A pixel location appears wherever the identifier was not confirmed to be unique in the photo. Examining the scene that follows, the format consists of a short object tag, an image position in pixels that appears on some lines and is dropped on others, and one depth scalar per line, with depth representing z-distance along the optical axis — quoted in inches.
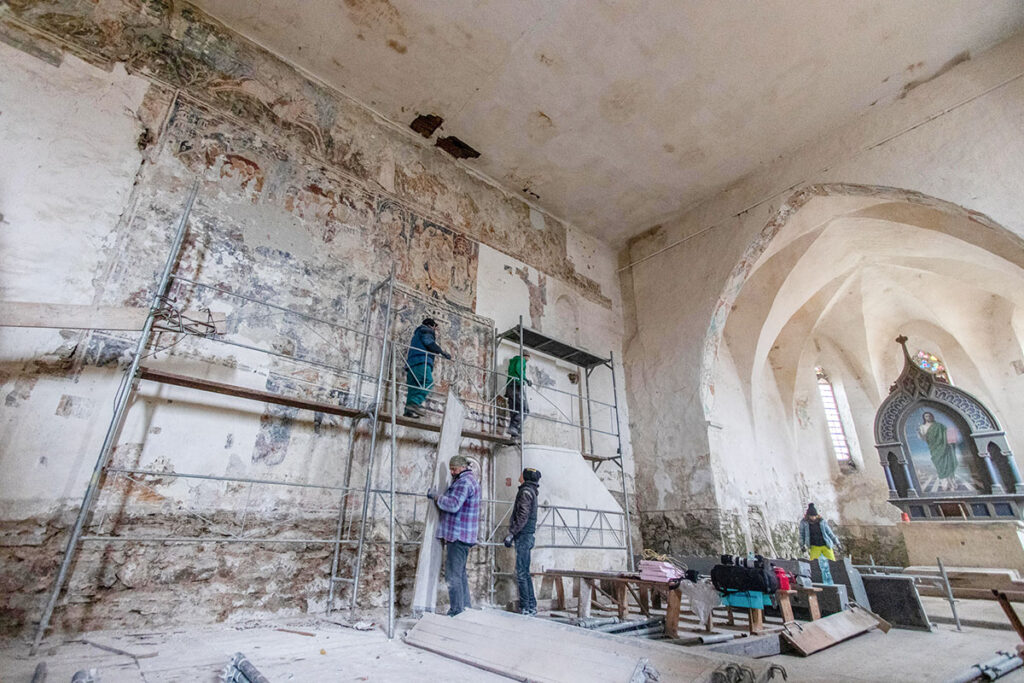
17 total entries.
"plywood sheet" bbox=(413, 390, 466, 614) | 171.2
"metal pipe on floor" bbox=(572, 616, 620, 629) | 169.6
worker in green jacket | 259.8
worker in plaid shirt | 165.5
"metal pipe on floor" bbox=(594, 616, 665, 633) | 167.3
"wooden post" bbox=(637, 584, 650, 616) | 204.1
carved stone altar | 387.2
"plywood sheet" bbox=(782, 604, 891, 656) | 168.9
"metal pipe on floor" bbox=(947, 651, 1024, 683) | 136.5
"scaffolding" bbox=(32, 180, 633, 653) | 157.2
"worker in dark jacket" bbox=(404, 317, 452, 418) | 227.1
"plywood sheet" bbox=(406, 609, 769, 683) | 97.4
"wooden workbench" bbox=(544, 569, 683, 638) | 164.2
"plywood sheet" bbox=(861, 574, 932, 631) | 219.3
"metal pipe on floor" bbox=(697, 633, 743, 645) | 158.6
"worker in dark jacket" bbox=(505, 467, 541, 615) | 185.8
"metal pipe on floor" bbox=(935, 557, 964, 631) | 217.1
